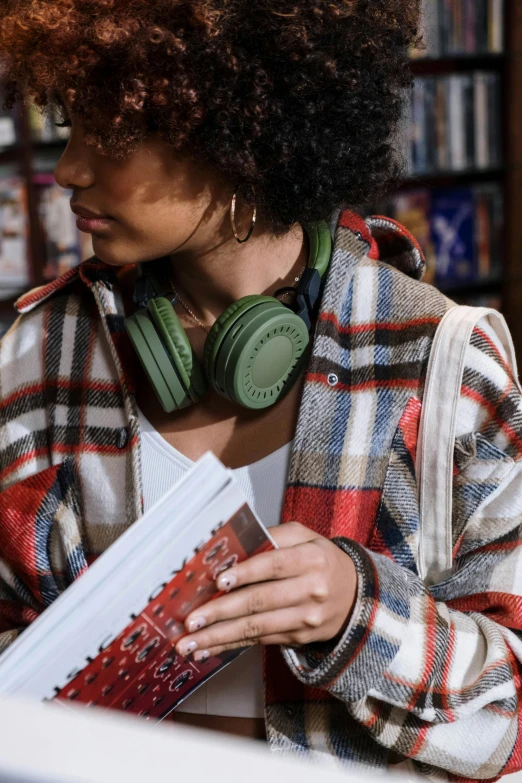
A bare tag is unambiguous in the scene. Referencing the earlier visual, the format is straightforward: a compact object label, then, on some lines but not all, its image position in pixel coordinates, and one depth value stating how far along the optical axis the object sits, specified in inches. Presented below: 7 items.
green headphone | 35.9
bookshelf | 109.0
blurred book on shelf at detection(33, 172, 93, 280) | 98.3
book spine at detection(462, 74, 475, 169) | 114.0
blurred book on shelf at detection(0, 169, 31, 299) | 97.8
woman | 32.1
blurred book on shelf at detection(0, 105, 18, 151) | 95.9
